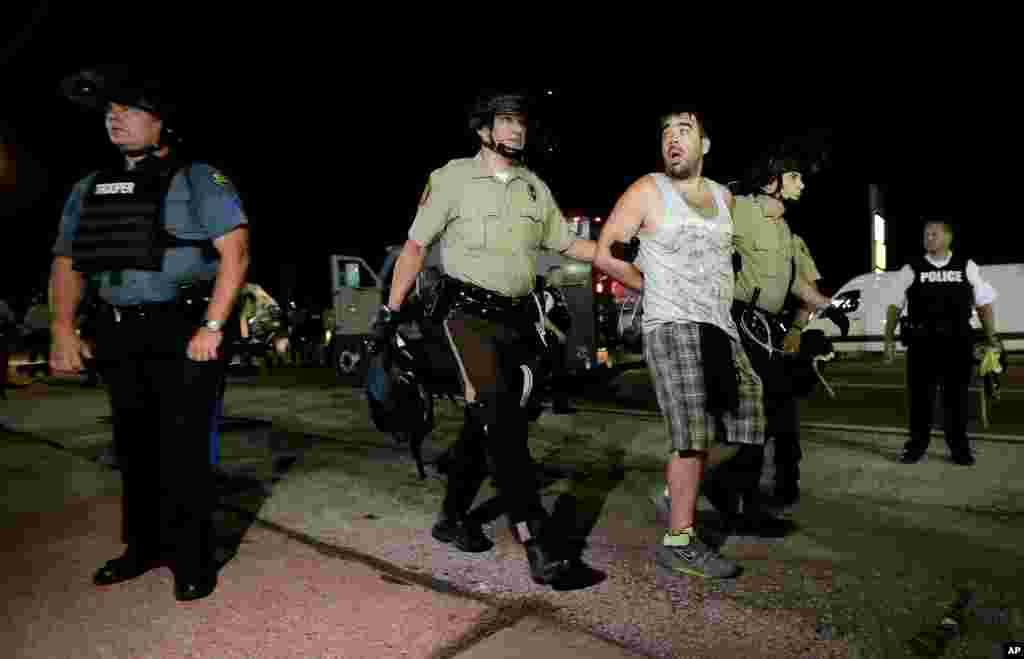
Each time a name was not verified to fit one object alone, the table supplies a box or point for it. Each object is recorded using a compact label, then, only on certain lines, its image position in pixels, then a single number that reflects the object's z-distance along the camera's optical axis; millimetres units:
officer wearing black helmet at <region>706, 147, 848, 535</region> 3922
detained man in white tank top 3135
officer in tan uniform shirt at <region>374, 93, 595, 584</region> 3156
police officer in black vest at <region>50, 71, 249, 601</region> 2920
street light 25141
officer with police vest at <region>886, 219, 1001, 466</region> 5340
